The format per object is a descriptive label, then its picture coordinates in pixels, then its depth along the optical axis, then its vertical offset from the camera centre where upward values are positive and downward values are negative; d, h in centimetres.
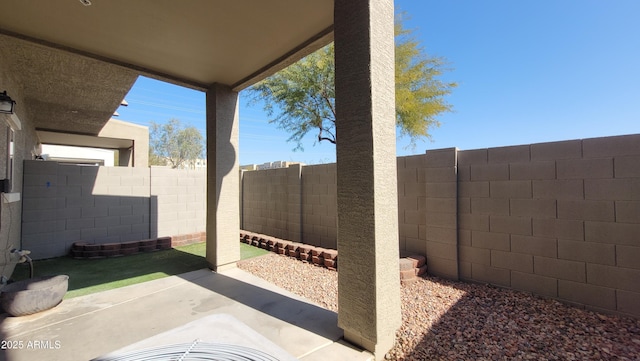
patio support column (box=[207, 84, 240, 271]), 438 +17
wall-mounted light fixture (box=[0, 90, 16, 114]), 292 +97
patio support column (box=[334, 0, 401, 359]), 212 +9
